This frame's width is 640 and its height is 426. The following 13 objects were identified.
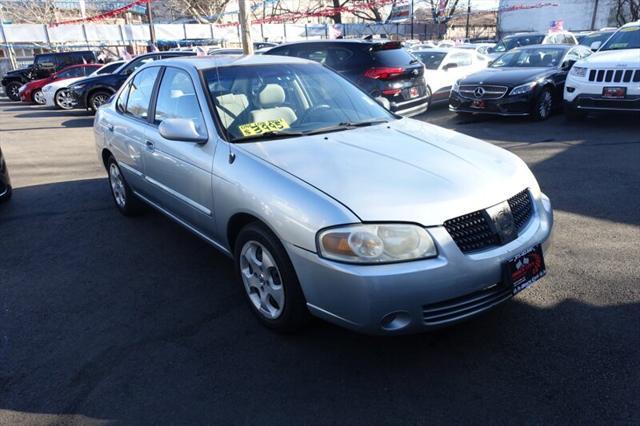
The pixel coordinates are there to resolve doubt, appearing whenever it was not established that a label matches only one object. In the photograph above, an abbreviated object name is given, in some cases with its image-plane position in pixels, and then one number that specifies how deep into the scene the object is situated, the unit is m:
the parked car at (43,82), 16.41
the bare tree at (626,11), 37.56
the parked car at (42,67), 18.91
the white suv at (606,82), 7.55
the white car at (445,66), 11.41
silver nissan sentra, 2.39
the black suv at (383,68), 8.12
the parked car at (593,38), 16.12
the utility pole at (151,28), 23.46
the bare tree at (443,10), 47.06
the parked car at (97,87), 13.52
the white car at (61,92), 15.00
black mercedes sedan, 9.13
